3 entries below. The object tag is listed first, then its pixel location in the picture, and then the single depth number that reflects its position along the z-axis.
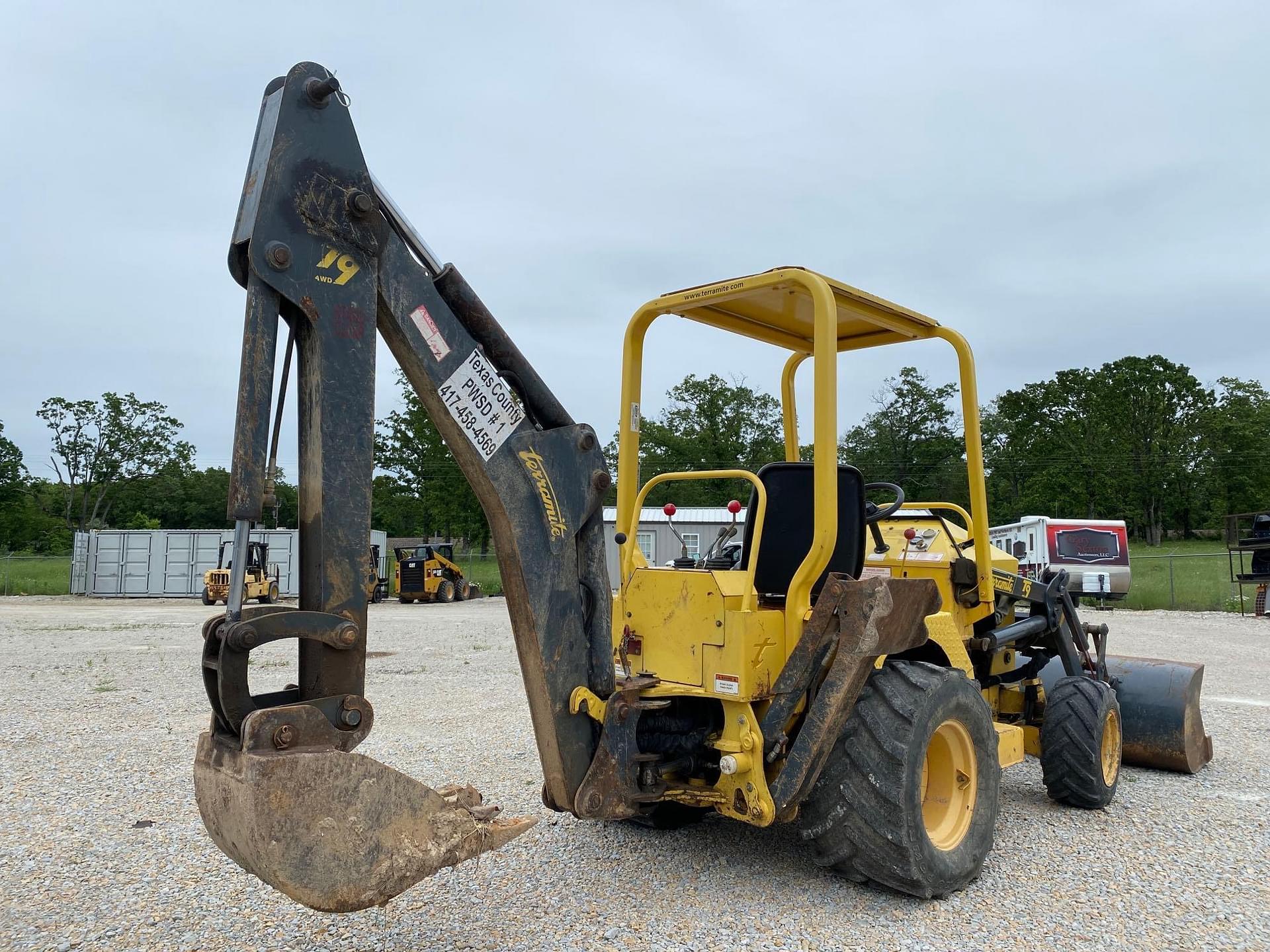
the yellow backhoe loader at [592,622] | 3.10
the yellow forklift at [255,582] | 26.69
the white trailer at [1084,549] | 24.03
